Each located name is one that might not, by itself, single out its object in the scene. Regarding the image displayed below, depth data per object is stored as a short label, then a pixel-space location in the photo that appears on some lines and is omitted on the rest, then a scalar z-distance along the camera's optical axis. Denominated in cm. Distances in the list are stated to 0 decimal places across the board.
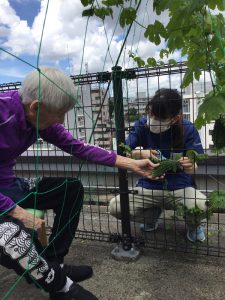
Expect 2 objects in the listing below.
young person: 180
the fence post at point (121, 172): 180
